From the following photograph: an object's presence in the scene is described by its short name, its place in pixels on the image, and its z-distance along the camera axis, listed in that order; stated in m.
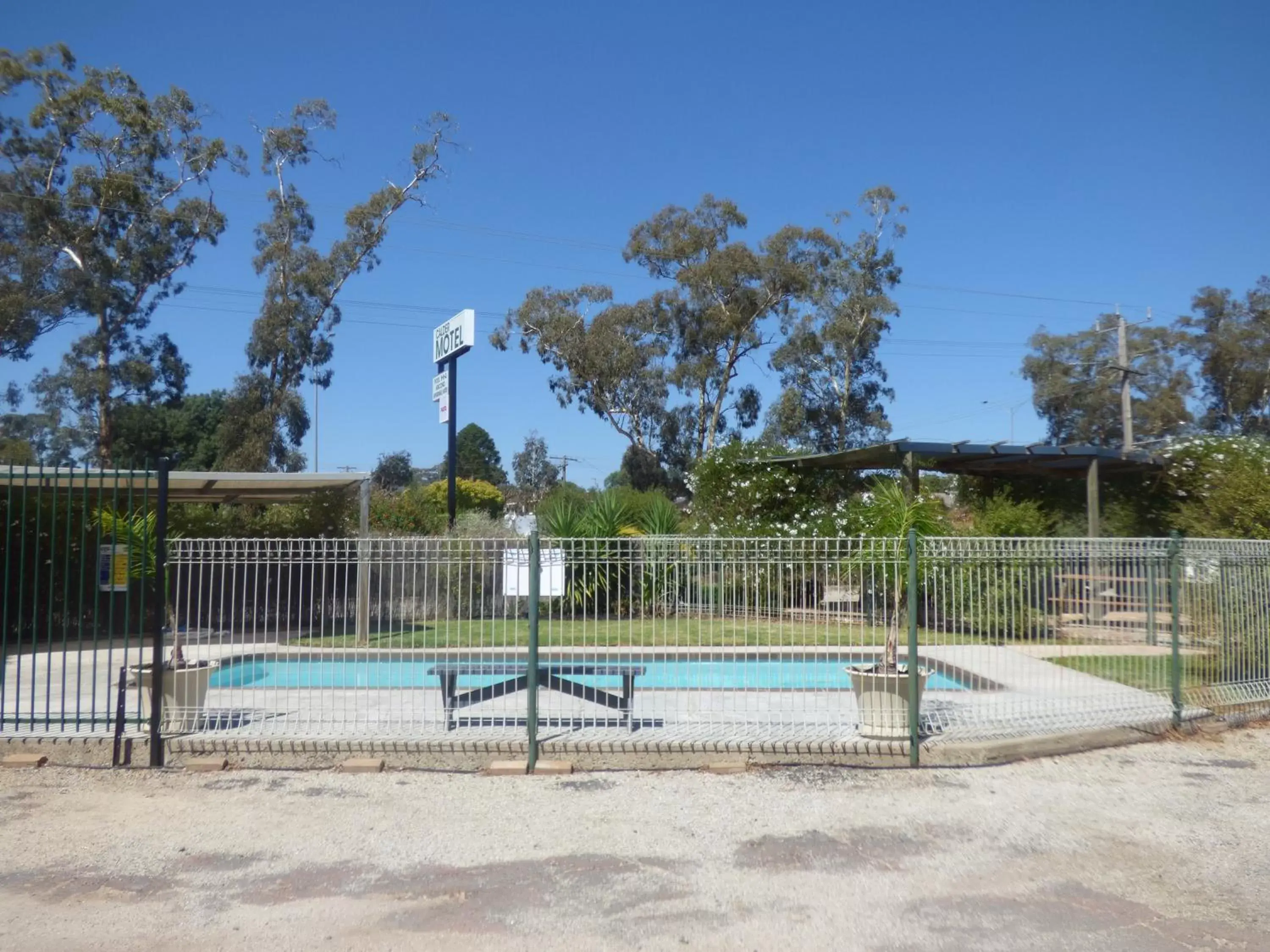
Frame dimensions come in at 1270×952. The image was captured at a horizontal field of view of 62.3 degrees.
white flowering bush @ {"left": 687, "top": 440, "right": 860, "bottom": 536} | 20.92
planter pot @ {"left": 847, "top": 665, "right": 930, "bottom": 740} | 8.91
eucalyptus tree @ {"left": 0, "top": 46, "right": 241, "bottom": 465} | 31.81
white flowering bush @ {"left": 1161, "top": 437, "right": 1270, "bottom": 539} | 16.16
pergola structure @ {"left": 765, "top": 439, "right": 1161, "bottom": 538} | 17.53
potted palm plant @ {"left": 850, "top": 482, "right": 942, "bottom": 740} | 8.92
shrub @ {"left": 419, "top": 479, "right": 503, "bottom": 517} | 37.56
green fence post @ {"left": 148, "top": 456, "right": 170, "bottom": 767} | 8.26
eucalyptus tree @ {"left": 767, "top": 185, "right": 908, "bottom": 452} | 38.34
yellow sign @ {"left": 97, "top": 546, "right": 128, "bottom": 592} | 8.62
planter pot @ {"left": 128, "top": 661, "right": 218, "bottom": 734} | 9.09
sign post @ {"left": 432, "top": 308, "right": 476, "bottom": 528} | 22.44
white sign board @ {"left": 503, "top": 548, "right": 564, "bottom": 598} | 9.05
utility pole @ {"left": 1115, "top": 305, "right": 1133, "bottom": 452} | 31.05
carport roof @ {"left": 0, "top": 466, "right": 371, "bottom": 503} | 14.89
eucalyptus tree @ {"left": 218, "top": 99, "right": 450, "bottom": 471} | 34.78
